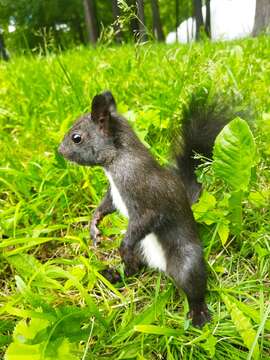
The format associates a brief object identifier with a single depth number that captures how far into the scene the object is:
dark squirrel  0.30
